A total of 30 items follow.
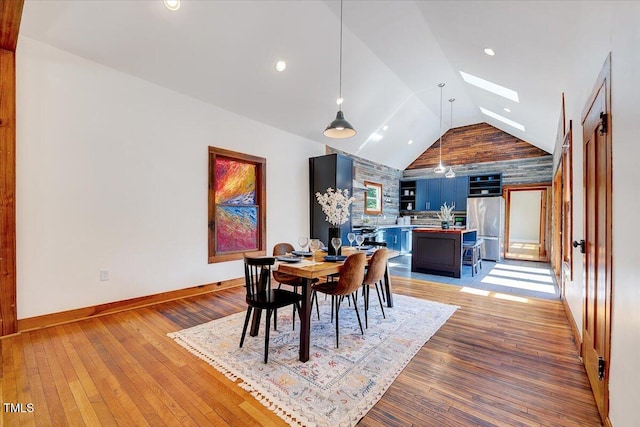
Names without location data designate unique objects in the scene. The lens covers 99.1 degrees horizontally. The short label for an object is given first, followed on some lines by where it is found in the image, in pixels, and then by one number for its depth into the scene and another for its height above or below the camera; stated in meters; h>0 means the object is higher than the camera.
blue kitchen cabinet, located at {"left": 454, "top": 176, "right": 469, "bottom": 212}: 8.05 +0.64
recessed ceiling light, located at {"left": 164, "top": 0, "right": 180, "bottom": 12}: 2.77 +2.14
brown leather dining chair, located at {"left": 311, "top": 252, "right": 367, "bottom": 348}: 2.49 -0.59
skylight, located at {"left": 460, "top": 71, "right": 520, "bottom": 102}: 4.54 +2.22
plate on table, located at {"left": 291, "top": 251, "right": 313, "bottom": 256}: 2.95 -0.44
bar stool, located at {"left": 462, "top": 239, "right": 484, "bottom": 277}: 5.50 -0.88
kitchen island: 5.18 -0.75
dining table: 2.23 -0.51
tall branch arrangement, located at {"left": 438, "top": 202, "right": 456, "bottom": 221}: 5.90 -0.01
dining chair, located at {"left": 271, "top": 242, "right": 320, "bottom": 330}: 2.95 -0.71
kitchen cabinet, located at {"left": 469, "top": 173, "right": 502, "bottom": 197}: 7.69 +0.84
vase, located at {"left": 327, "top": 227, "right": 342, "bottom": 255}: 2.92 -0.22
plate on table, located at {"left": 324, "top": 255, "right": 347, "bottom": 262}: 2.65 -0.45
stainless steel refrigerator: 7.16 -0.26
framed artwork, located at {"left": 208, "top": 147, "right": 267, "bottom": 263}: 4.31 +0.13
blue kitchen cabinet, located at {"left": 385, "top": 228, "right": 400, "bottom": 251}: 7.73 -0.70
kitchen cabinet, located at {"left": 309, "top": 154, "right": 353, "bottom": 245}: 5.55 +0.68
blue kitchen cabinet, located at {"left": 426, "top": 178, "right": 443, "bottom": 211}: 8.58 +0.62
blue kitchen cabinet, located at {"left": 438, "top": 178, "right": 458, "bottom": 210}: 8.28 +0.70
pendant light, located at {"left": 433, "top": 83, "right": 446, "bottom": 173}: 5.79 +1.03
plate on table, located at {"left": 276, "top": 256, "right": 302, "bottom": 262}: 2.55 -0.44
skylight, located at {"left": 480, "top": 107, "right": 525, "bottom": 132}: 6.27 +2.27
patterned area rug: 1.73 -1.22
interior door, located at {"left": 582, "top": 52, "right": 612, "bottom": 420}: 1.56 -0.17
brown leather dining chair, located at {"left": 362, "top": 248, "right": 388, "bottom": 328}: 2.86 -0.59
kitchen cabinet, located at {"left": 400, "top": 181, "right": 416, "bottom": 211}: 9.33 +0.63
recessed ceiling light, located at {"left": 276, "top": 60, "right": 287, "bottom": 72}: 3.94 +2.16
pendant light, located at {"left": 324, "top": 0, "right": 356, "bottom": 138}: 3.11 +0.98
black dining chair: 2.30 -0.77
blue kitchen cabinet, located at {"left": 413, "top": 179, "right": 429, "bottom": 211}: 8.88 +0.64
